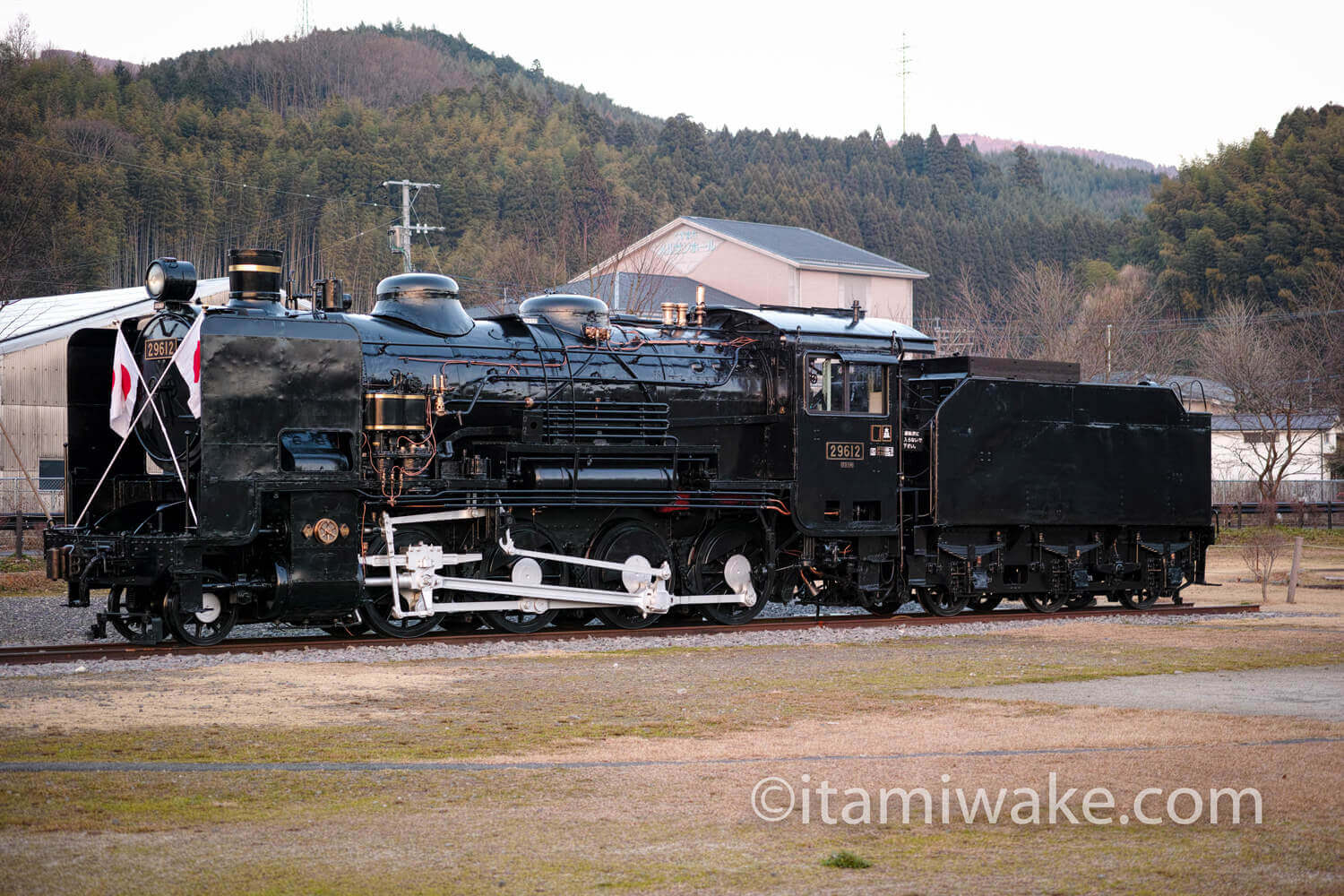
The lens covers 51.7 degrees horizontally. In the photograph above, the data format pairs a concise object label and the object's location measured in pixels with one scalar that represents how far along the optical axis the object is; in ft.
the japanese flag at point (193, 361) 49.11
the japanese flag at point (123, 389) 52.60
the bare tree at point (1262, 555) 83.37
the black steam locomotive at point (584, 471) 50.37
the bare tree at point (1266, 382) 183.55
